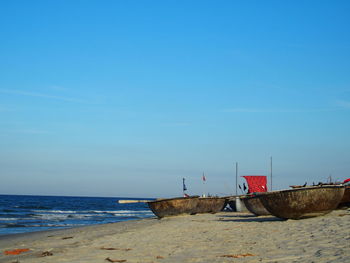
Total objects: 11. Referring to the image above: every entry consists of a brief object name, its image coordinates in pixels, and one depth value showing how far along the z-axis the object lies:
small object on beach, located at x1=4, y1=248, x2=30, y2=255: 12.74
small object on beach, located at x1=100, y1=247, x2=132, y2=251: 11.04
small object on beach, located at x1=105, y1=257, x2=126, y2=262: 8.76
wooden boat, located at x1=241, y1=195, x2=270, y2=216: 20.98
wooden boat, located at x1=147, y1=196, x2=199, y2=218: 26.16
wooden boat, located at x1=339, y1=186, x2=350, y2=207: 19.91
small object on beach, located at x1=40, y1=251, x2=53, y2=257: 10.89
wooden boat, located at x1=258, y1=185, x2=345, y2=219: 14.02
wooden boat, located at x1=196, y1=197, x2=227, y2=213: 28.73
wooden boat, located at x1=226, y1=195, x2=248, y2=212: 32.69
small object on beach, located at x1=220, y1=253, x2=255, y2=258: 8.12
